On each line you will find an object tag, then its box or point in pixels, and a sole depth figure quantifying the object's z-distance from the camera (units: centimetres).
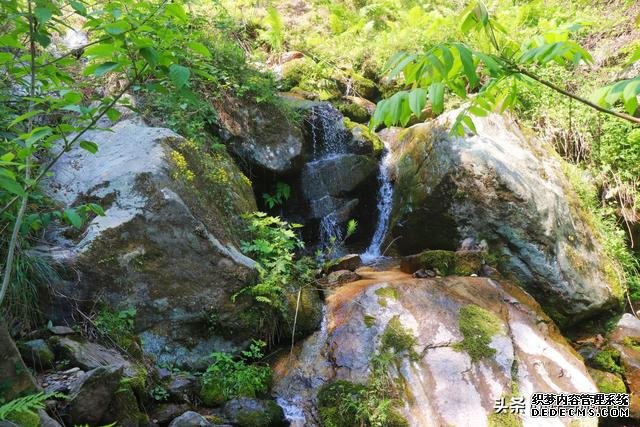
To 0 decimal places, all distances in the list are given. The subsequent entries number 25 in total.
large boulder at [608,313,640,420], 517
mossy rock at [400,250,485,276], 599
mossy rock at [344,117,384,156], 820
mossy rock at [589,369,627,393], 511
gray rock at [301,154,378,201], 780
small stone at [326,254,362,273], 631
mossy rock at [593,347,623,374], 546
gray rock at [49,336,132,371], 314
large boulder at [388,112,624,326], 632
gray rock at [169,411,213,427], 322
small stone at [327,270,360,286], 591
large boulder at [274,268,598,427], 408
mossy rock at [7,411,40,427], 212
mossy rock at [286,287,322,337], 488
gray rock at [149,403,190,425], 338
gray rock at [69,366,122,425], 271
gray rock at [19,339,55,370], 299
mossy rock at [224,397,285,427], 371
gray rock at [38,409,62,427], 233
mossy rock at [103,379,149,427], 293
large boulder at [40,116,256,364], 400
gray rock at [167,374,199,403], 370
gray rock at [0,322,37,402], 239
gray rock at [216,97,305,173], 682
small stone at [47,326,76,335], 339
